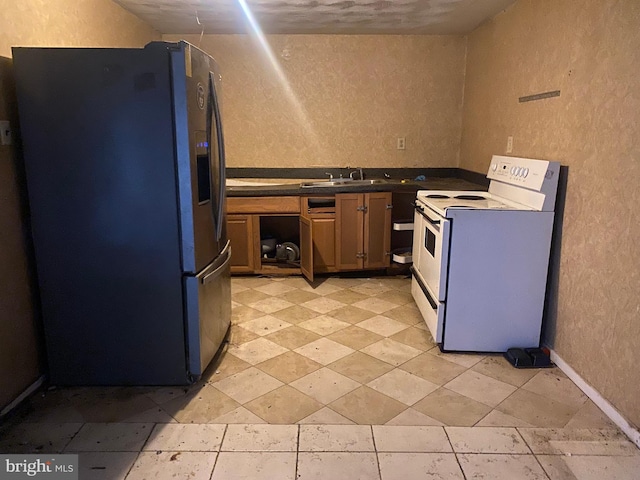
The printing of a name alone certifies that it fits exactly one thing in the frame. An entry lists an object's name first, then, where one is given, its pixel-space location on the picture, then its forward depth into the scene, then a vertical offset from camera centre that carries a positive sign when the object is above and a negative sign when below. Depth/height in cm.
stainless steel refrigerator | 195 -30
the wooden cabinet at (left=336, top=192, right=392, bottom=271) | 375 -73
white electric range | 243 -66
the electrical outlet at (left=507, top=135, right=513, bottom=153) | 306 -1
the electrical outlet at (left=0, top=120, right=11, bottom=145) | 194 +1
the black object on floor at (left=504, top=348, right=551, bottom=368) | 243 -113
